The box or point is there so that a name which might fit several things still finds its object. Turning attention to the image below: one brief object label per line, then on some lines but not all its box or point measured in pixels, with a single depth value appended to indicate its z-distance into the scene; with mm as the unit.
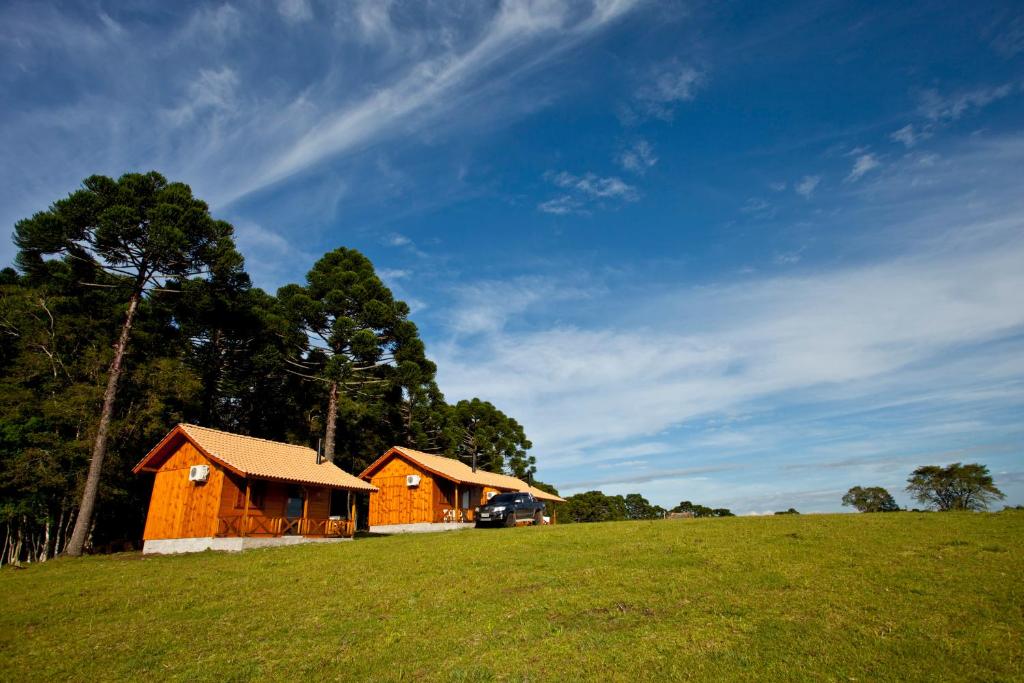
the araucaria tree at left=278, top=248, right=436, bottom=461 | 37250
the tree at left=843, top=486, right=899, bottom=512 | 46281
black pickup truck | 29062
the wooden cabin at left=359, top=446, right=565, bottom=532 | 32250
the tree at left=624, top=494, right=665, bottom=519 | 94312
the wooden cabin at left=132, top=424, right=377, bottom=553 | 22141
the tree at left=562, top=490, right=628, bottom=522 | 89944
